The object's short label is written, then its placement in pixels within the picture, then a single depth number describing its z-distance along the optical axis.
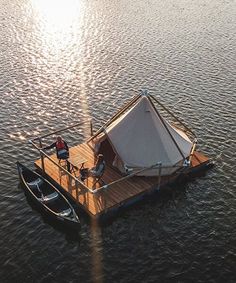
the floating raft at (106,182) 27.11
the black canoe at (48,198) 25.89
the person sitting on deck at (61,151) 29.64
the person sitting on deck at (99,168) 28.44
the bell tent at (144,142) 30.00
